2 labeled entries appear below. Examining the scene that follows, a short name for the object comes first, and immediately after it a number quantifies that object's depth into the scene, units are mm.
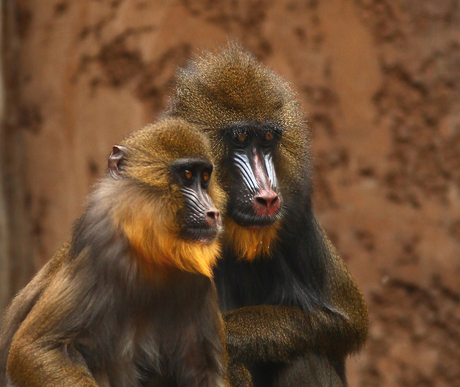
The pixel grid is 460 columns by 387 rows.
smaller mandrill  7727
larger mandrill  9094
